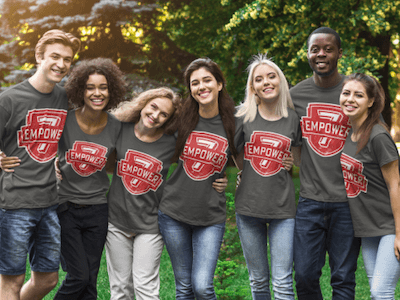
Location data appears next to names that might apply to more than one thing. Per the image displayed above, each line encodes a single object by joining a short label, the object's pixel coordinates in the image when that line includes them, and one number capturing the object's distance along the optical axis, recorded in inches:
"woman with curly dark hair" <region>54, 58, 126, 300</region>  161.0
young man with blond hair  155.5
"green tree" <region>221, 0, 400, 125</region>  318.0
